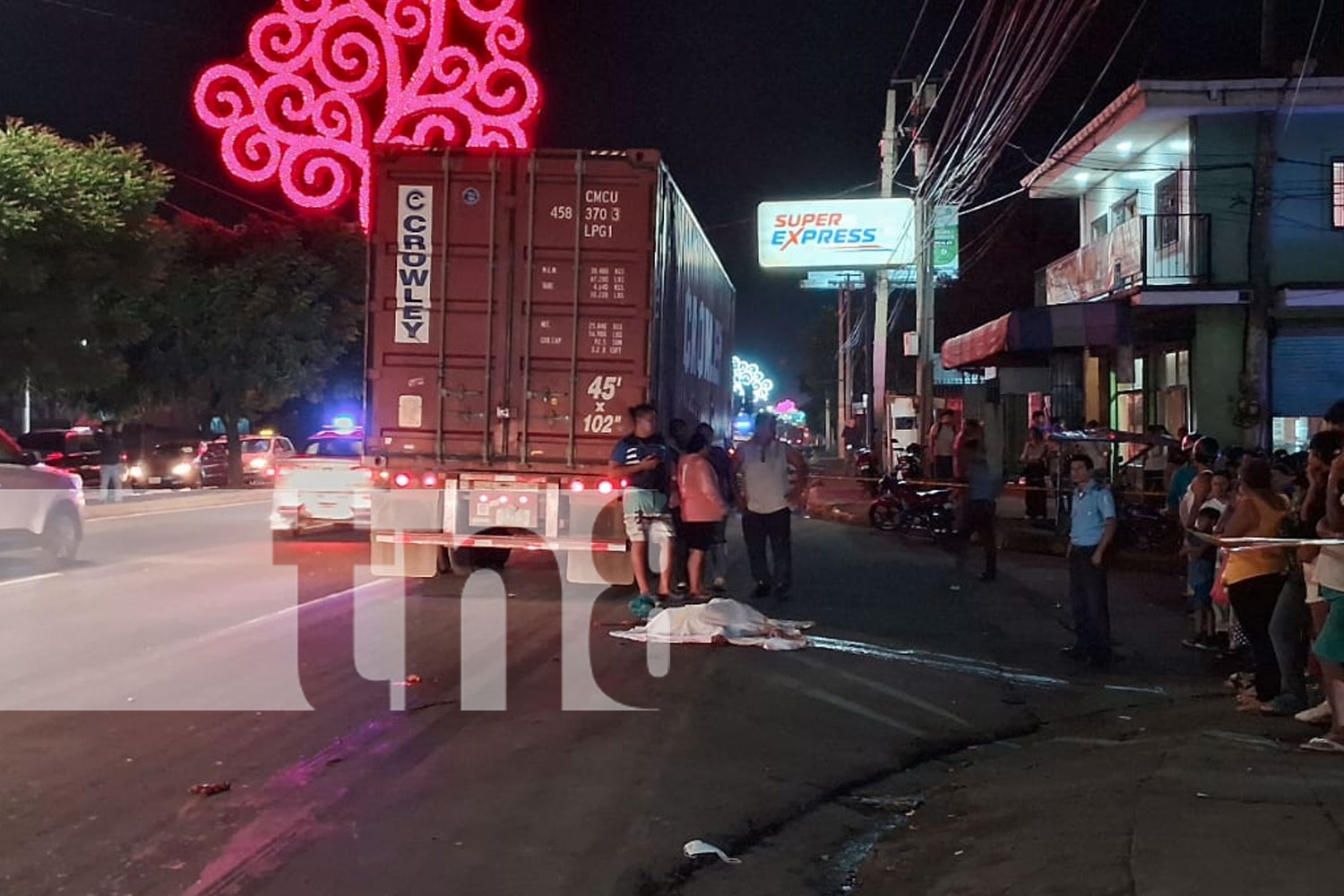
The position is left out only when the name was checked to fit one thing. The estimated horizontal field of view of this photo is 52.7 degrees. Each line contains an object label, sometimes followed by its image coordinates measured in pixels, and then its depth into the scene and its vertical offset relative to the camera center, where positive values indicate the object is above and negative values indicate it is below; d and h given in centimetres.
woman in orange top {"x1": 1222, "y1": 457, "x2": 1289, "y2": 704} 827 -73
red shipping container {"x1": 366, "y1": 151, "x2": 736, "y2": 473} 1295 +133
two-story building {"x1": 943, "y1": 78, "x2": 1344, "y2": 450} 2005 +295
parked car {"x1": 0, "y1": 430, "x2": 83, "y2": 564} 1543 -80
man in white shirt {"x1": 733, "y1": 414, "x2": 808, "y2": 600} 1325 -50
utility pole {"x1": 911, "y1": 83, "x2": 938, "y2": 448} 2612 +304
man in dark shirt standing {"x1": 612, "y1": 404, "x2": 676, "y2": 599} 1198 -38
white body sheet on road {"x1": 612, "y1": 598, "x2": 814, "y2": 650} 1045 -143
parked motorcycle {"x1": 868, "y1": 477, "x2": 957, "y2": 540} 2019 -97
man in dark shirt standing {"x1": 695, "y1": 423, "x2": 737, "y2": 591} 1328 -48
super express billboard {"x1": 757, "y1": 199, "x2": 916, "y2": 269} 3997 +658
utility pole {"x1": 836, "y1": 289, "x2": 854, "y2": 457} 5119 +338
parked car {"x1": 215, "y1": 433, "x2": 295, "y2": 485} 3941 -36
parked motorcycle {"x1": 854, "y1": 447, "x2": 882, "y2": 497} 2800 -50
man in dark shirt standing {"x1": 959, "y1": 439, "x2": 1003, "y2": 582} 1539 -58
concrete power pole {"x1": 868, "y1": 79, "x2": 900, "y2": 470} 3066 +299
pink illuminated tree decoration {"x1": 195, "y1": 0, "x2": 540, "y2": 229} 2761 +731
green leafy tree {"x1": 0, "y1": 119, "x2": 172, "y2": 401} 2328 +346
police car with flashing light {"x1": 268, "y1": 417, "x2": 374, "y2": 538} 1841 -67
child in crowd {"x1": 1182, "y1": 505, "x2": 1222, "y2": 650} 1089 -109
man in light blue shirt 1023 -83
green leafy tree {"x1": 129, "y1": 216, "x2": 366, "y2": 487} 3797 +360
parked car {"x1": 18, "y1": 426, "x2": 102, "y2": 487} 3250 -24
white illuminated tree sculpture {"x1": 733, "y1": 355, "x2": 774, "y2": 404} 7535 +428
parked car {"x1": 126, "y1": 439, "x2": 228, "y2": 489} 3744 -78
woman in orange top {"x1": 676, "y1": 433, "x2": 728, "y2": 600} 1238 -52
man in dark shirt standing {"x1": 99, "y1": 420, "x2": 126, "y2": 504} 3412 -73
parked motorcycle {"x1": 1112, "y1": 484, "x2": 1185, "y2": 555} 1697 -100
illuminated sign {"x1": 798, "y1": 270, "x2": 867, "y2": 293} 4400 +551
